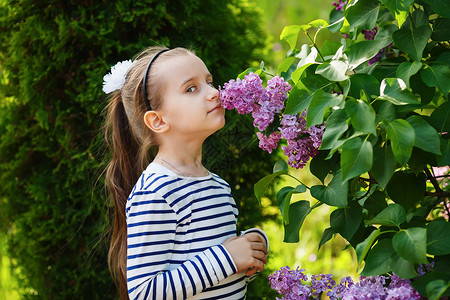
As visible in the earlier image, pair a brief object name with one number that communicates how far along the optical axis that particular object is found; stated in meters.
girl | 1.38
